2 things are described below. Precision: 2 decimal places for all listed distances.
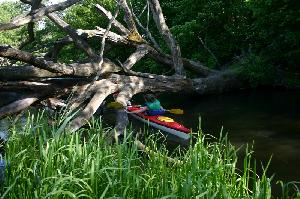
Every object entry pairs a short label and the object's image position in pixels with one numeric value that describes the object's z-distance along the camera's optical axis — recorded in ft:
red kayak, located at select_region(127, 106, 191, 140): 33.09
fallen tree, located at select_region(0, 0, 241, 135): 28.37
